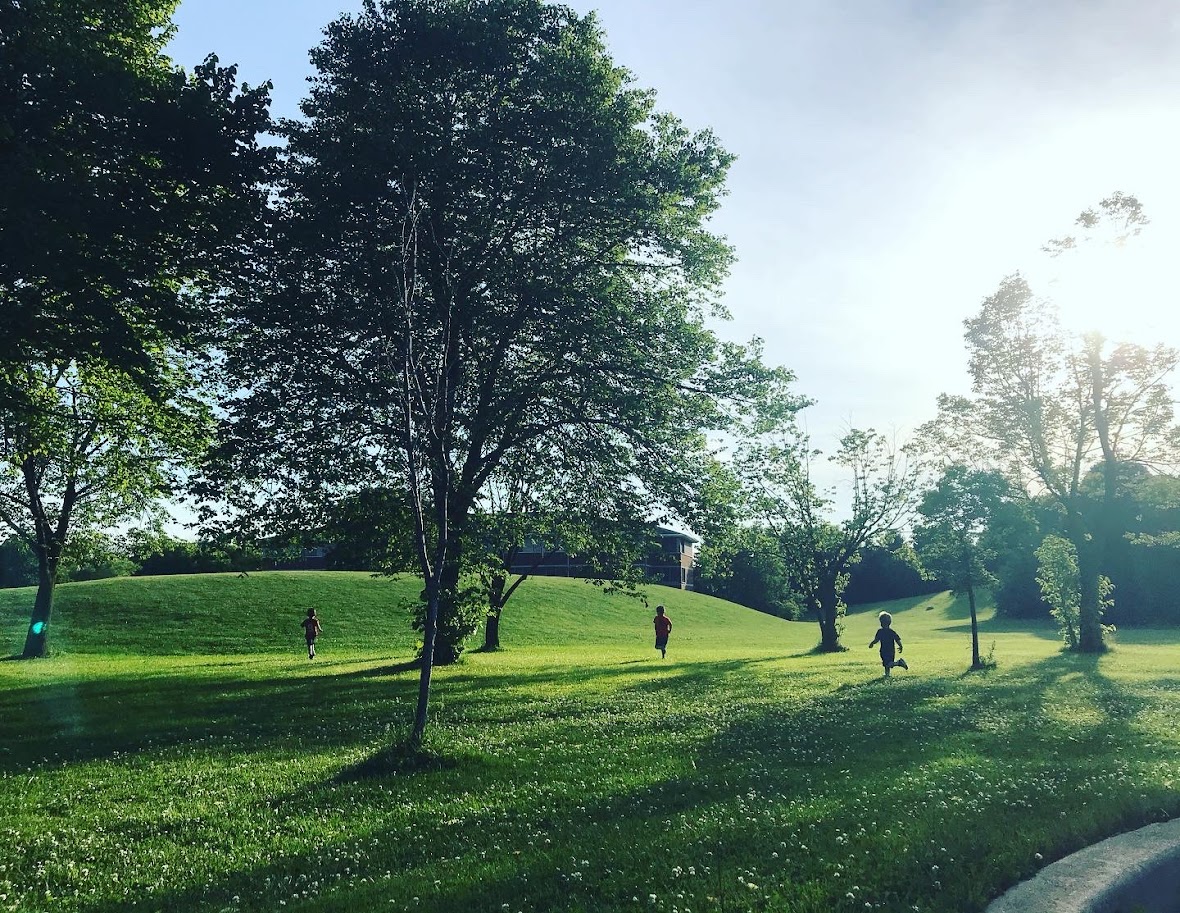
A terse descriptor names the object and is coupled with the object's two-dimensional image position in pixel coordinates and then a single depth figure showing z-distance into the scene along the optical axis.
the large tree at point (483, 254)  22.39
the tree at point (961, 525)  29.55
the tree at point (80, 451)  23.70
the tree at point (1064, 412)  36.03
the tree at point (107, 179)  15.40
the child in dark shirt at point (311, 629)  39.41
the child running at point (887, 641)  25.19
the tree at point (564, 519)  25.55
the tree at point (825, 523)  52.00
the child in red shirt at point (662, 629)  37.12
